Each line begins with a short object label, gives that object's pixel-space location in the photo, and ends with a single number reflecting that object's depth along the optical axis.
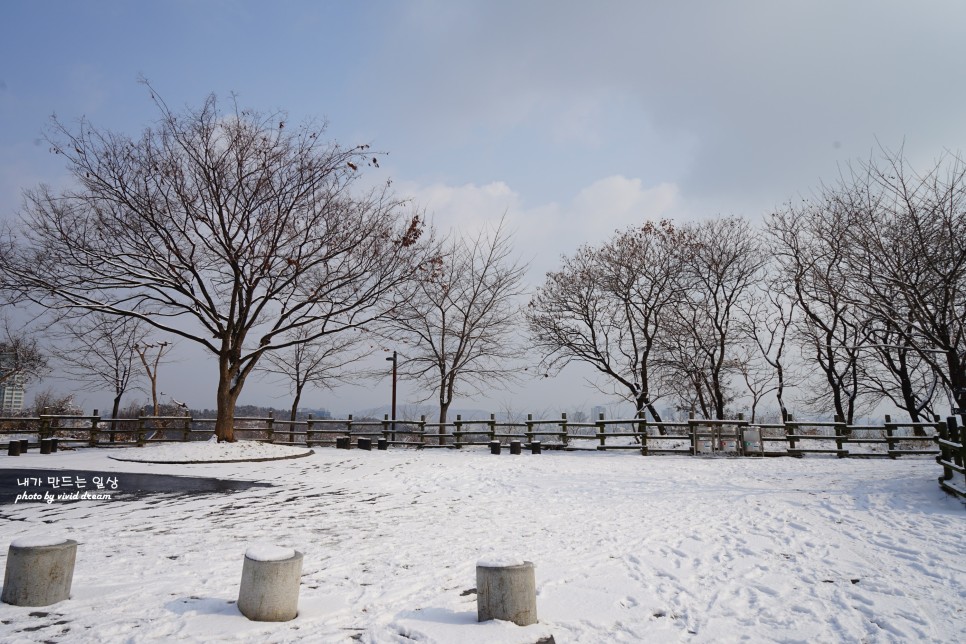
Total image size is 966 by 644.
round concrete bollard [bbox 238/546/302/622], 3.98
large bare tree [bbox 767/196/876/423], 19.83
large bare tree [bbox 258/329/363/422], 32.91
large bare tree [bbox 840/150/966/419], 10.52
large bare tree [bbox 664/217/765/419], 23.56
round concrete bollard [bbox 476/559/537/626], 4.00
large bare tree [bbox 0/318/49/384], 27.09
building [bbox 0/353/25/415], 28.00
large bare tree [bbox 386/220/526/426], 24.70
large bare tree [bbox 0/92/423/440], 15.41
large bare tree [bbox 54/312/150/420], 29.20
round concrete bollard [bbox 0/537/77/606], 4.04
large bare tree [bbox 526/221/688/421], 23.94
